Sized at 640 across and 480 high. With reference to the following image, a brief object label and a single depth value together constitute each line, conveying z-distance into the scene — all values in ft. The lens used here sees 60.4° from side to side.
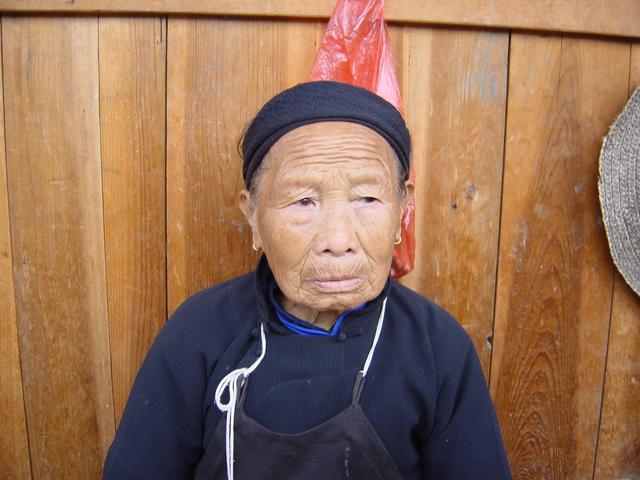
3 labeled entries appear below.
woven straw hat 2.11
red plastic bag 2.01
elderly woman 1.63
